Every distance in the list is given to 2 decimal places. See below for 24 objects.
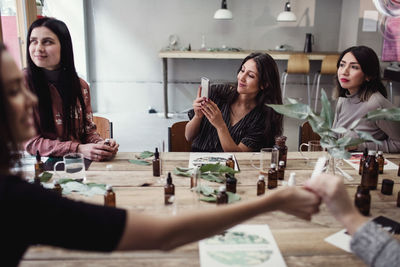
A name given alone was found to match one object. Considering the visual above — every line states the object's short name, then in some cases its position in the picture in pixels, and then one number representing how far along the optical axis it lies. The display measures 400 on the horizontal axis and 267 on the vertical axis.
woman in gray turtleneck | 2.33
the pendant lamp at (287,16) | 5.59
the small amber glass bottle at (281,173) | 1.66
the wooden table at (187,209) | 1.02
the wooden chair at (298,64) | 5.43
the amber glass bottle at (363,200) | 1.32
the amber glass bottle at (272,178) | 1.55
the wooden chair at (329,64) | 5.42
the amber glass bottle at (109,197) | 1.31
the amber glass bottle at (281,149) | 1.84
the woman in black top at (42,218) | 0.67
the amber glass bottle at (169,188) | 1.40
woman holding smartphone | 2.21
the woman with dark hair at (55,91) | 1.95
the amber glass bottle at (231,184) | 1.47
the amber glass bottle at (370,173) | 1.56
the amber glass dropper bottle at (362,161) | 1.67
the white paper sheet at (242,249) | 1.02
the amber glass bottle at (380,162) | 1.76
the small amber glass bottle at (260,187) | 1.47
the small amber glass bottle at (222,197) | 1.32
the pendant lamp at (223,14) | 5.58
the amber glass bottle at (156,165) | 1.64
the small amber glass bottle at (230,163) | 1.75
